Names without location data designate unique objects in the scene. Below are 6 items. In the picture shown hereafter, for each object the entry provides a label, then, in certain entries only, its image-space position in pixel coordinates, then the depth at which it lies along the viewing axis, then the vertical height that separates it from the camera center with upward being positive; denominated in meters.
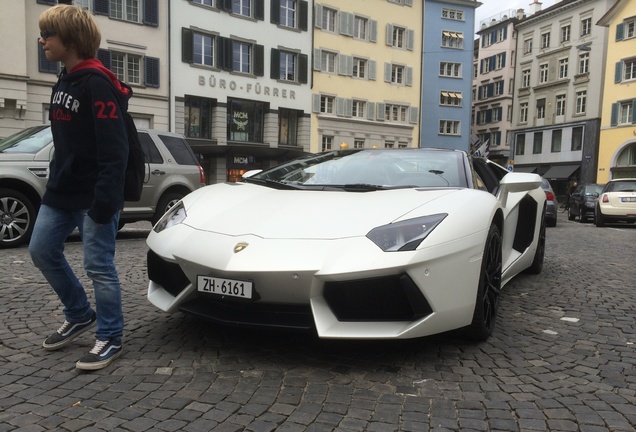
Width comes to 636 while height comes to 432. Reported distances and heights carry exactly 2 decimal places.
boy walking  2.57 -0.09
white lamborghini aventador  2.59 -0.50
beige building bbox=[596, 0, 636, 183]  35.91 +4.76
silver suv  6.76 -0.38
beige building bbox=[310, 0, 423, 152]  32.56 +5.53
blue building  38.66 +6.55
